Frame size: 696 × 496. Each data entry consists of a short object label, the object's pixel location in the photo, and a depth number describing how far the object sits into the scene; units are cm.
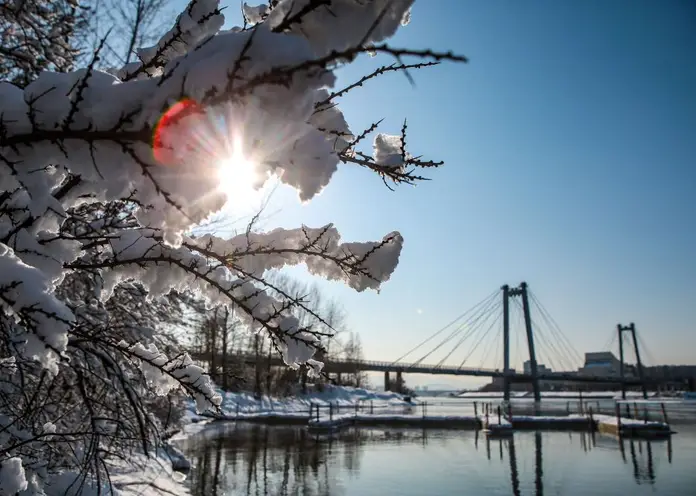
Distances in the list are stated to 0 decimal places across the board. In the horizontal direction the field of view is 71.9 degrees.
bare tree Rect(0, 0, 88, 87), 401
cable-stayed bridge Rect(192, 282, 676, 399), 4825
